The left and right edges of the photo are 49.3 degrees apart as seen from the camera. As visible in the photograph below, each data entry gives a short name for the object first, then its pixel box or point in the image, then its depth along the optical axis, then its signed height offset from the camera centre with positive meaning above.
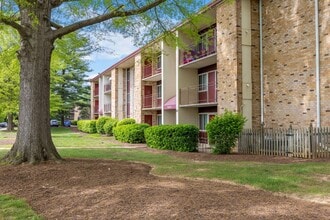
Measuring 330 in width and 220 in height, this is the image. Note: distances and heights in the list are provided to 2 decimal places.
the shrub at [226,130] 15.29 -0.46
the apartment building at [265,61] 14.41 +2.78
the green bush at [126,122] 30.55 -0.20
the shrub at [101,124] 37.68 -0.45
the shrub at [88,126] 40.64 -0.72
